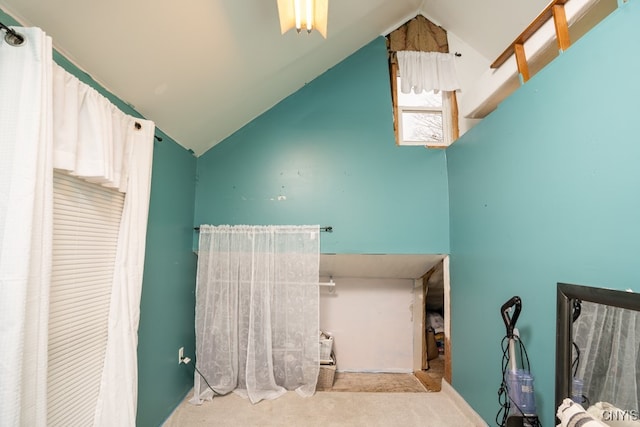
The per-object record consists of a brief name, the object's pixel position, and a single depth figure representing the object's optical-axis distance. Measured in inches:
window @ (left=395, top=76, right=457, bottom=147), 97.7
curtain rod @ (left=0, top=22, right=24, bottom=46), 34.4
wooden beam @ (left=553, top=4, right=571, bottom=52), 48.5
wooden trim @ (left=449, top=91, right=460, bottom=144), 95.1
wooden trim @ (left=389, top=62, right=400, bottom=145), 96.7
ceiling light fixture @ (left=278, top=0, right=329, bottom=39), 51.6
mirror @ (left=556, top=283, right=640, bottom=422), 34.3
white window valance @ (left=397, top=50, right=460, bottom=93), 95.3
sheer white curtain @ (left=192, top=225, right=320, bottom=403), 86.9
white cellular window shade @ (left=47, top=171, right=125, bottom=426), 43.5
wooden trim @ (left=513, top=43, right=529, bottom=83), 58.7
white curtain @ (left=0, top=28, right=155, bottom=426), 32.3
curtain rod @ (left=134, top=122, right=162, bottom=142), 58.2
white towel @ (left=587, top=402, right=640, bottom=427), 34.2
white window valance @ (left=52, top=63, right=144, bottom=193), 41.2
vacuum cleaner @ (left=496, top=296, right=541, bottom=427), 47.7
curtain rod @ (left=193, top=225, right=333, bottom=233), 92.4
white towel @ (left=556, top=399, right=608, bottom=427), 36.2
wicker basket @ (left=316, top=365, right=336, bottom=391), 92.2
